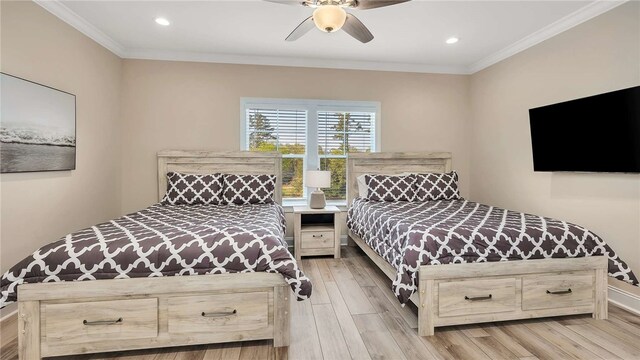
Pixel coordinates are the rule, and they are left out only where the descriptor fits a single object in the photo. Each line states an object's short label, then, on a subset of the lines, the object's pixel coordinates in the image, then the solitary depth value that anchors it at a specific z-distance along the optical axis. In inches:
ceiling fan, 76.8
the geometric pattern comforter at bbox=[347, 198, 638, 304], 82.7
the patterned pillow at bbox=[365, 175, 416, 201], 149.0
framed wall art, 86.5
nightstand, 146.5
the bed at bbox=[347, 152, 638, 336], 82.4
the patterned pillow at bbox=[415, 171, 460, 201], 150.8
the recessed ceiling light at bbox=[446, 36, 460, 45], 133.3
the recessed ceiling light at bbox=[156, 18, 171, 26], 115.6
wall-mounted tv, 93.3
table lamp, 151.6
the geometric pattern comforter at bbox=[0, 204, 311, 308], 69.1
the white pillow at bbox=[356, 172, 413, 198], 155.1
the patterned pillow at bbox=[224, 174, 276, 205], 139.3
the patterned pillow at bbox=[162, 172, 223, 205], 136.0
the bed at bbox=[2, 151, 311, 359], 69.2
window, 161.9
